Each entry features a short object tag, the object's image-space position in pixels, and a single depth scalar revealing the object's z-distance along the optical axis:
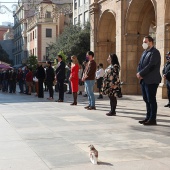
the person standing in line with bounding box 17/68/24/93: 20.89
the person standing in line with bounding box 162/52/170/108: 10.76
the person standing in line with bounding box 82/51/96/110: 10.25
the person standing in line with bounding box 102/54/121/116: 8.74
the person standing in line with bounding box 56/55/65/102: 12.91
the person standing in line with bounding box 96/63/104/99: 15.13
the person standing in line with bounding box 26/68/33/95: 18.93
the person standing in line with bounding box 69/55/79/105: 11.73
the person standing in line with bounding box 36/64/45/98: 15.98
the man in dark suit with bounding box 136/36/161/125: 7.25
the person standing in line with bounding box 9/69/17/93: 21.89
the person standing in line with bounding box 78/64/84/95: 16.86
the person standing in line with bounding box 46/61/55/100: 14.69
